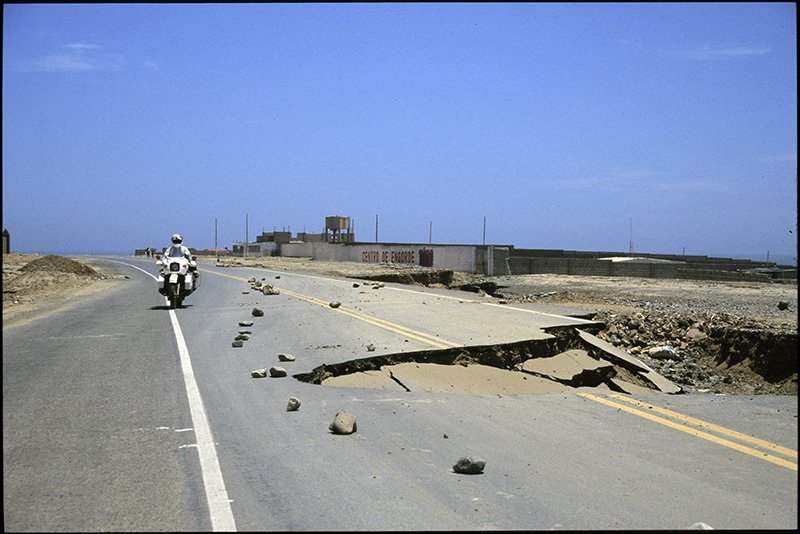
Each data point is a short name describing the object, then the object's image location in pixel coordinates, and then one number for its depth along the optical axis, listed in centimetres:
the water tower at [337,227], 9669
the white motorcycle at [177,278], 1706
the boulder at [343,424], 720
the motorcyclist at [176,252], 1685
